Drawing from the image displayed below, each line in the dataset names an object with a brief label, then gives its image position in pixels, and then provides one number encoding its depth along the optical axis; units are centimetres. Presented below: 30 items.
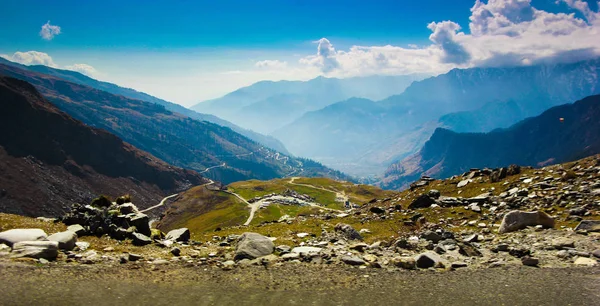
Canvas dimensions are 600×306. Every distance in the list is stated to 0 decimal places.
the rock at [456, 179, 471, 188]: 5435
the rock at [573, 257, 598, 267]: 2179
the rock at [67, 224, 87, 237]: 2857
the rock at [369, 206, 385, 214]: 4867
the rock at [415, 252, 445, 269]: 2300
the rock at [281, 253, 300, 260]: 2472
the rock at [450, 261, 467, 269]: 2283
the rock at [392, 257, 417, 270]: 2298
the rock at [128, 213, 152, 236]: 3138
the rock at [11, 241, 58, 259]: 2217
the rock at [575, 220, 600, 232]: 2658
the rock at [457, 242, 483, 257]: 2495
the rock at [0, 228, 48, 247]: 2358
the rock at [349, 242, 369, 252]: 2709
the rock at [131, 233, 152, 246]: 2832
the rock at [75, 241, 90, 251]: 2533
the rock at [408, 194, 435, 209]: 4612
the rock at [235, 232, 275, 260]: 2506
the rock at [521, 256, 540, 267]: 2248
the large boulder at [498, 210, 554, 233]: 2973
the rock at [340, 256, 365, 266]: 2373
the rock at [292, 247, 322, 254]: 2578
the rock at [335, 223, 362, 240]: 3234
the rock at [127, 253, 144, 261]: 2392
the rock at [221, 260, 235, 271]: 2301
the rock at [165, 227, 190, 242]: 3171
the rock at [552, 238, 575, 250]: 2447
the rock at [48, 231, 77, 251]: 2428
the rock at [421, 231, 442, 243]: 2815
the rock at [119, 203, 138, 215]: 3416
